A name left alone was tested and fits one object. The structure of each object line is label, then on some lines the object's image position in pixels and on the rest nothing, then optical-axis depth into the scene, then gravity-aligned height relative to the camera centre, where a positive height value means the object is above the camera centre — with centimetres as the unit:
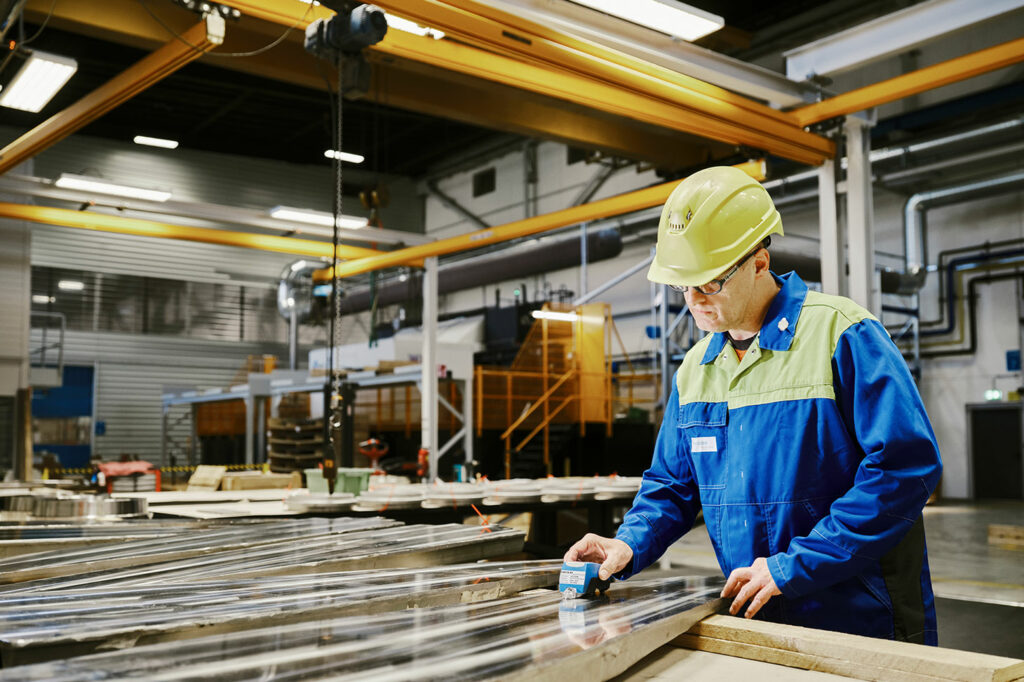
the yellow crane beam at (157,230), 1034 +220
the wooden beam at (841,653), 130 -42
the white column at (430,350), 1187 +72
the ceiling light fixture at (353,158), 1086 +327
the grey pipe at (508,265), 1755 +308
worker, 166 -8
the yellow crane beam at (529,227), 866 +208
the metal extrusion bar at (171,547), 213 -43
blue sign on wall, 1631 +77
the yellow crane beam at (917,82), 608 +245
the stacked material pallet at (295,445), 1436 -75
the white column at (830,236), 746 +146
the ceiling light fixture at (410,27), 596 +266
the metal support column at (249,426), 1719 -51
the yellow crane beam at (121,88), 621 +264
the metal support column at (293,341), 1970 +141
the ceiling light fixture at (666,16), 534 +249
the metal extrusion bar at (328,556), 195 -43
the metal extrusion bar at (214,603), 129 -38
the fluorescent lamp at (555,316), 1468 +149
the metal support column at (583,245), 1748 +321
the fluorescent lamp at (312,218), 1045 +231
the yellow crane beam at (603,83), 546 +237
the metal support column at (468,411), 1348 -16
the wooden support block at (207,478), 806 -75
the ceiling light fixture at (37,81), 700 +275
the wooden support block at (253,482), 768 -74
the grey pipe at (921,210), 1634 +390
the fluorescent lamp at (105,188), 956 +245
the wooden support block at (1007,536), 1043 -168
